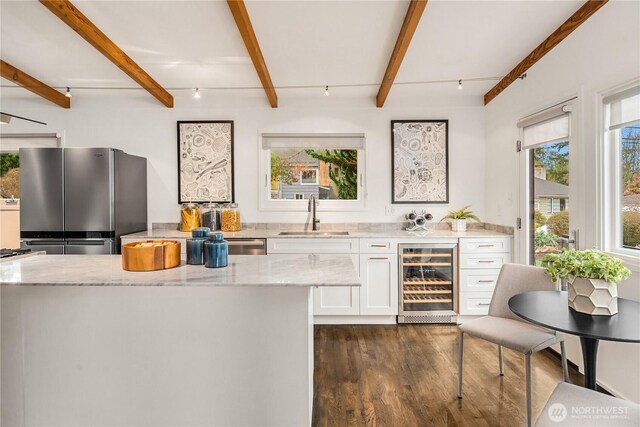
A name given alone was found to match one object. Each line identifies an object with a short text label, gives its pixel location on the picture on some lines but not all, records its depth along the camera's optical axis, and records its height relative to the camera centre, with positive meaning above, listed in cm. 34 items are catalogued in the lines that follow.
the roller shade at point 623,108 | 196 +61
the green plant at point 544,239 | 274 -25
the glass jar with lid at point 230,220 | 380 -9
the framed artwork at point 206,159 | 395 +62
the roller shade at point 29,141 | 391 +84
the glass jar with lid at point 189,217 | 381 -6
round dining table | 134 -48
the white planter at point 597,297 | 150 -39
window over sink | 400 +47
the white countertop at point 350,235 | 338 -24
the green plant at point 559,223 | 256 -11
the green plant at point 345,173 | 405 +46
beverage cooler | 339 -72
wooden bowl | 162 -21
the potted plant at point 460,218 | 367 -9
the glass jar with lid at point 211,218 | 380 -7
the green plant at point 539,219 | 287 -8
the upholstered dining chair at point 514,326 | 185 -71
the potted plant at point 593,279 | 150 -32
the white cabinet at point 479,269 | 336 -59
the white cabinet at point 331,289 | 338 -78
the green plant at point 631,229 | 202 -12
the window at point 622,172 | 202 +23
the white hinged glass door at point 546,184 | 252 +21
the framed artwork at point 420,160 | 392 +59
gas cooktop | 200 -24
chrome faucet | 389 +1
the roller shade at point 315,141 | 399 +83
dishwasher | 340 -36
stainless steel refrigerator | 319 +12
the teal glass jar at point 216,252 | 170 -20
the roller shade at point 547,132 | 253 +64
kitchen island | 158 -66
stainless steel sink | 356 -24
